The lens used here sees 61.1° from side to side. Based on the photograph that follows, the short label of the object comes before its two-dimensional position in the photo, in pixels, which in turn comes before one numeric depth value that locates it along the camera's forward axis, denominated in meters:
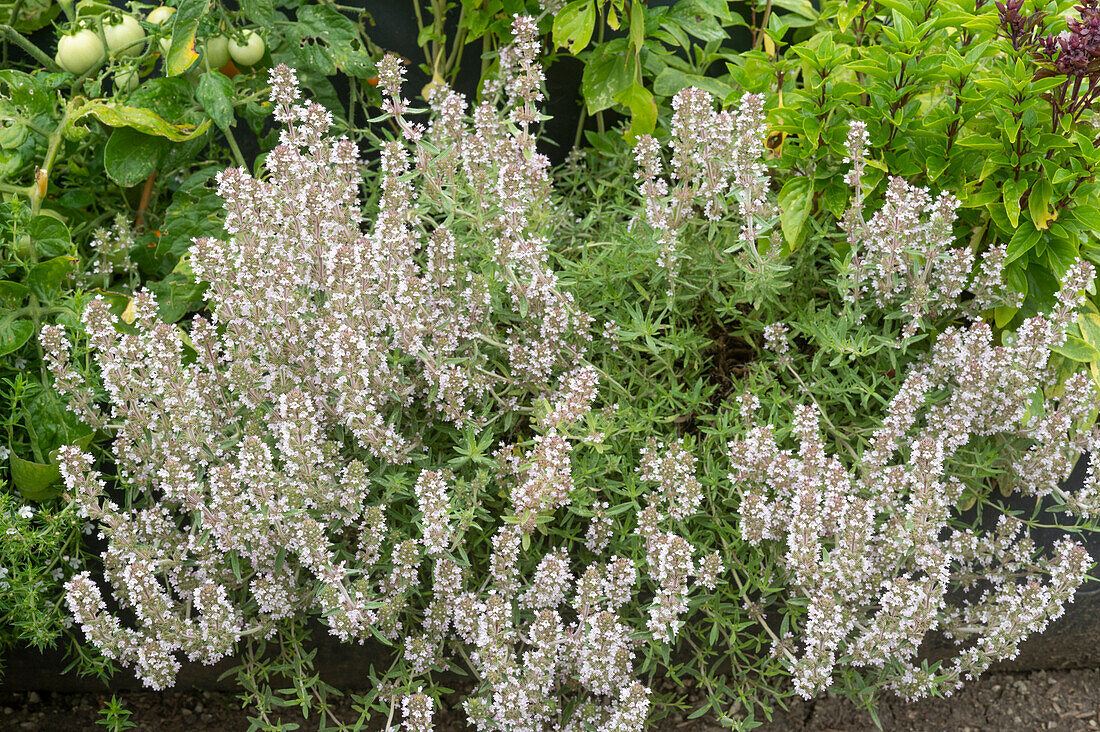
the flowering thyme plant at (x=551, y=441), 1.86
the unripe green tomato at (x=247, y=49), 2.82
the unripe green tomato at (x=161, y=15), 2.96
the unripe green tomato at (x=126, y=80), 2.81
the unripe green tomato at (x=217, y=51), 2.82
